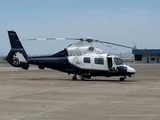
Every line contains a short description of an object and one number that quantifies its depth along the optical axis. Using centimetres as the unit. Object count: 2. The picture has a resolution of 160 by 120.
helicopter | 2906
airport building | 12621
